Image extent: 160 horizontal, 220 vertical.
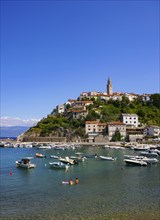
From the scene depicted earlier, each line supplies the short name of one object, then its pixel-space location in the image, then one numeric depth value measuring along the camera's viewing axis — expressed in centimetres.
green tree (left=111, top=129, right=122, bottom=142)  10210
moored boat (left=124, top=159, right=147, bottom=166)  4641
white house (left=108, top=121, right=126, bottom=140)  10356
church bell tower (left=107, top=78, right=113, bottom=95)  15500
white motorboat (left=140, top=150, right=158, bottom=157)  6000
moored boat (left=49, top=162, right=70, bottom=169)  4439
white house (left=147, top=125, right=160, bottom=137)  10150
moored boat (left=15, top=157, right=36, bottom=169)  4512
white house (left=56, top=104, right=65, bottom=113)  13688
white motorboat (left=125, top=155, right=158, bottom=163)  4877
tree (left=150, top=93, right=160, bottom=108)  12494
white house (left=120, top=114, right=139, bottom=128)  10975
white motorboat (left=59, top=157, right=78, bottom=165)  4870
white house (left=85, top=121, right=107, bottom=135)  10606
